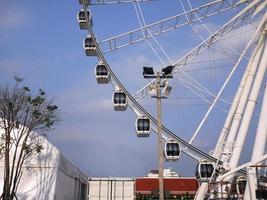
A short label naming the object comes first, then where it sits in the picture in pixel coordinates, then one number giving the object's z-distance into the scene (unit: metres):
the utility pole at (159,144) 18.78
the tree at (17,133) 31.83
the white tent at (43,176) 32.50
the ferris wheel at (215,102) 24.11
